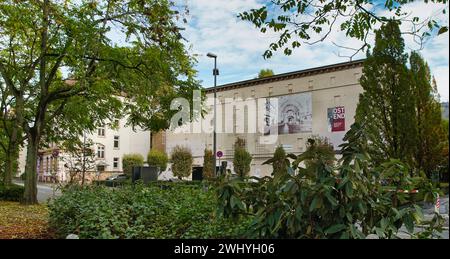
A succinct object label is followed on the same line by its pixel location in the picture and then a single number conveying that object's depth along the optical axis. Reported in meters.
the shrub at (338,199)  1.78
